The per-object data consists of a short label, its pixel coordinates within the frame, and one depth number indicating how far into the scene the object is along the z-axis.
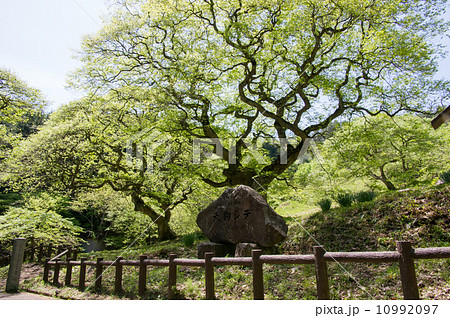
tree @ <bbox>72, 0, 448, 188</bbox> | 8.78
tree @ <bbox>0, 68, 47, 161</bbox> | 9.27
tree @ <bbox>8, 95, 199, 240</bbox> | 11.17
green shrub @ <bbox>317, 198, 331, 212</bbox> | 8.51
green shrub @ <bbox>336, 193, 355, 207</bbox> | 8.33
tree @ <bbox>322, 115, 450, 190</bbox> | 9.64
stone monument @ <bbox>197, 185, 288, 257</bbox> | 6.27
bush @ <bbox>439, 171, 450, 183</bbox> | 6.68
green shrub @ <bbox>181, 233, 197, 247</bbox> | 10.40
